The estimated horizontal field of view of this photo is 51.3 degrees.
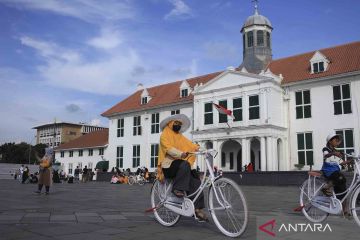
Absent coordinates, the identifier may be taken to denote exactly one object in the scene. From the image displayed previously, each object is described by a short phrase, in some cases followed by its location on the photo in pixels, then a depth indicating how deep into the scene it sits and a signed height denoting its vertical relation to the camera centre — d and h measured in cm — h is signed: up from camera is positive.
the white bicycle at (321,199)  575 -59
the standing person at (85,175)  3725 -93
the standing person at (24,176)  3049 -83
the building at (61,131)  11944 +1126
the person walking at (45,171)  1410 -20
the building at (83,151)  5318 +216
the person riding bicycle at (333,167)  657 -3
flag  3234 +476
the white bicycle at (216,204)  508 -58
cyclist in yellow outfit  605 +11
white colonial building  3086 +518
